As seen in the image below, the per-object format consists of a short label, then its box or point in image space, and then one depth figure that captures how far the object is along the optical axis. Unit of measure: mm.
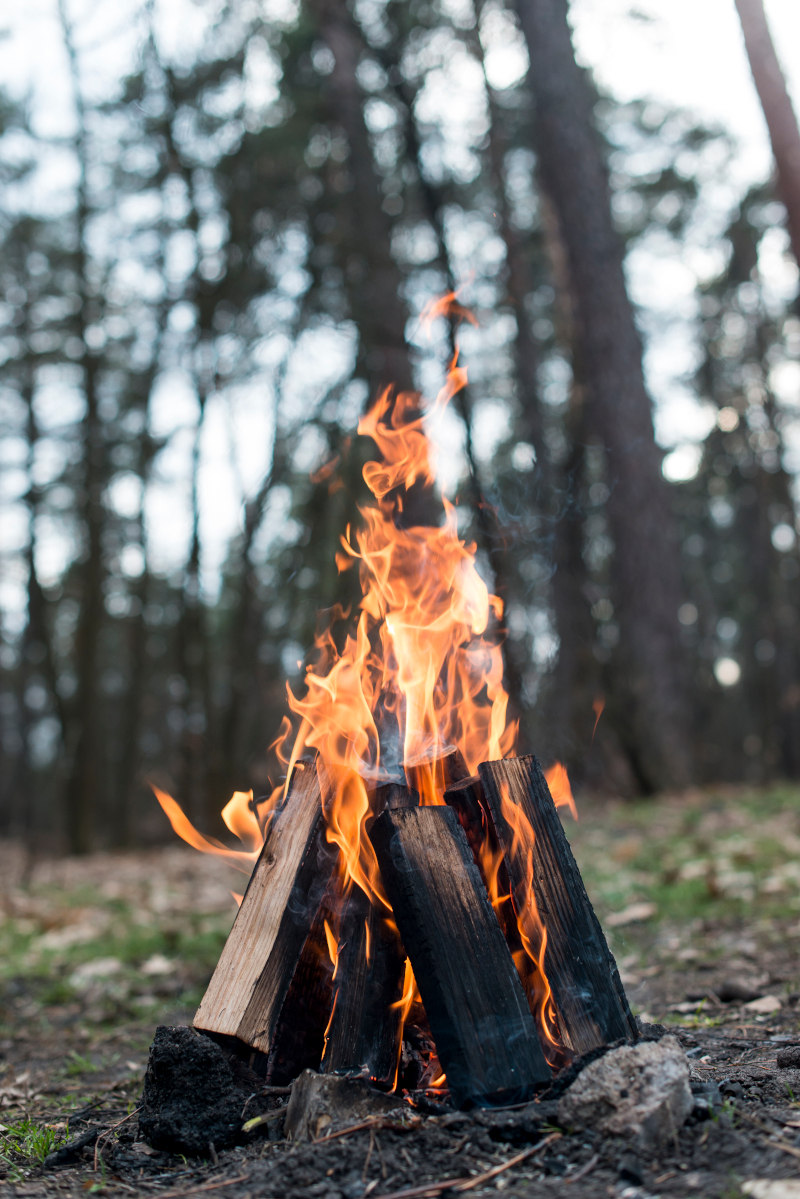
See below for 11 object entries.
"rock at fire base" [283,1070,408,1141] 2078
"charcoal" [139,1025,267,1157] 2203
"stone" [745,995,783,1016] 3204
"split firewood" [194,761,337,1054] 2363
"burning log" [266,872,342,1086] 2396
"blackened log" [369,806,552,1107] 2113
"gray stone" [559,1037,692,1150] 1900
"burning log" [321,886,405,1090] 2291
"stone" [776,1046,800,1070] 2422
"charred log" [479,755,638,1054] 2244
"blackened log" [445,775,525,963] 2457
